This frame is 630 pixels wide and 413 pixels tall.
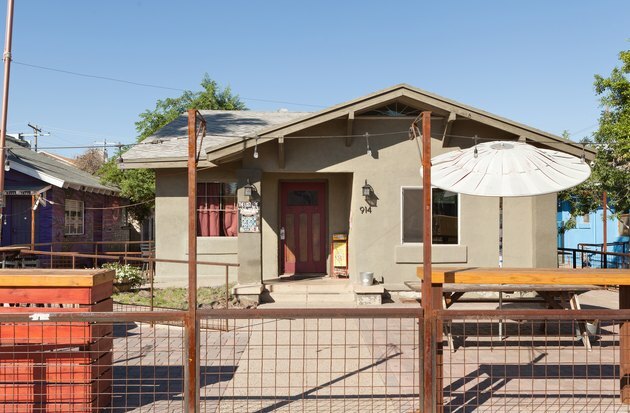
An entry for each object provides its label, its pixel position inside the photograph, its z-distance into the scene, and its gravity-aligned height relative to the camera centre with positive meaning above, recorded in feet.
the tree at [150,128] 75.00 +17.27
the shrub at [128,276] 36.78 -4.24
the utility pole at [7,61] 42.24 +13.40
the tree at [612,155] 51.11 +7.39
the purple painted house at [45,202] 52.60 +1.91
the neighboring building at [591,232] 73.00 -1.95
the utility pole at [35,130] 114.69 +20.83
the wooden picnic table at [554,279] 15.33 -1.86
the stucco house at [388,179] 34.09 +2.93
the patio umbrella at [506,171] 20.31 +2.09
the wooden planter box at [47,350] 13.83 -3.68
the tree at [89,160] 161.61 +19.46
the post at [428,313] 12.62 -2.39
